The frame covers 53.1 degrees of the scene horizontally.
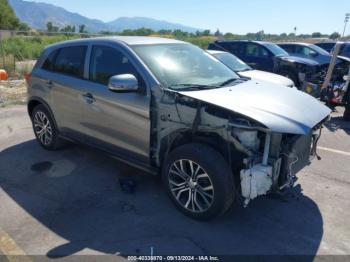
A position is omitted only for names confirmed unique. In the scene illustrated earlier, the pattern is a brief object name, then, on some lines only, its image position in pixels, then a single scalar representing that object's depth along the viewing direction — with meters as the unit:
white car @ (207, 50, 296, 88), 8.09
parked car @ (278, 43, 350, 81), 9.92
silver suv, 3.32
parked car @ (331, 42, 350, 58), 14.54
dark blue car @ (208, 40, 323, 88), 11.19
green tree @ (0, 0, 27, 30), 61.05
